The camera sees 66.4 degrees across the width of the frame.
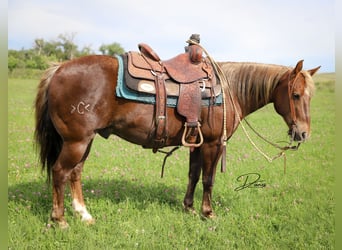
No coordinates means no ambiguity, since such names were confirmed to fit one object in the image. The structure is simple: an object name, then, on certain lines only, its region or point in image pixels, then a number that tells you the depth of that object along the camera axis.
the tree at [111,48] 68.72
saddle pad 3.17
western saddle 3.28
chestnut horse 3.16
